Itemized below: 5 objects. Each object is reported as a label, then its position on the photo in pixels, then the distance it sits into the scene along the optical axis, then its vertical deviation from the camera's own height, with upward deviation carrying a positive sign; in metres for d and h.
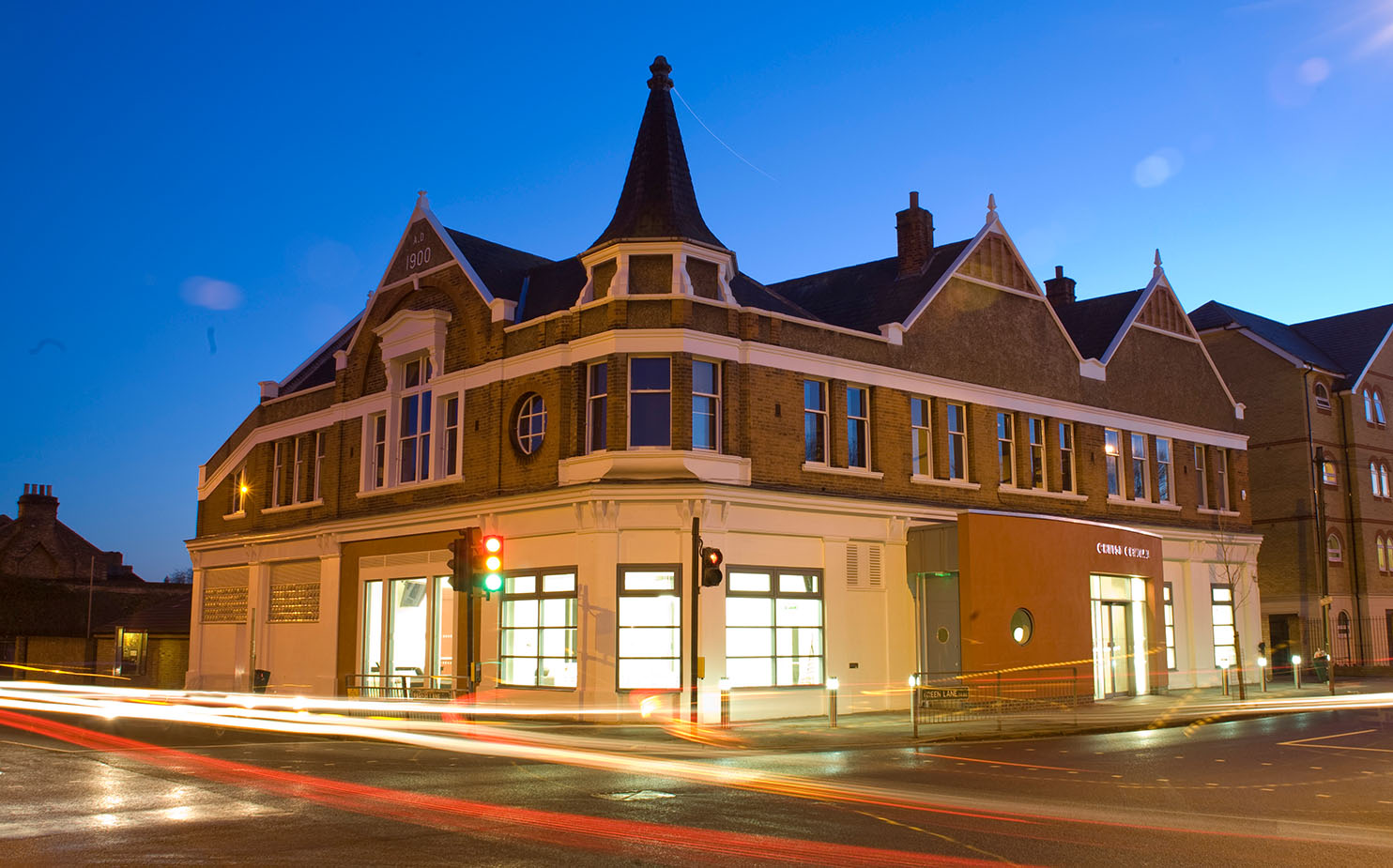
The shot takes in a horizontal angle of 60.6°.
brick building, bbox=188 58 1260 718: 25.12 +3.15
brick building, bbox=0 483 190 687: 55.34 +0.95
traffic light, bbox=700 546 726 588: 21.00 +0.71
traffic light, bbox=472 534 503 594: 19.19 +0.74
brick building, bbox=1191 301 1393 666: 45.91 +4.86
